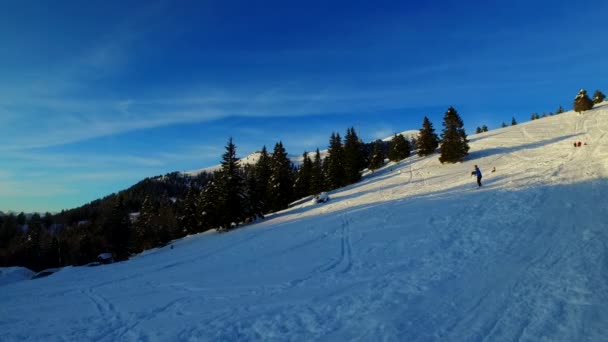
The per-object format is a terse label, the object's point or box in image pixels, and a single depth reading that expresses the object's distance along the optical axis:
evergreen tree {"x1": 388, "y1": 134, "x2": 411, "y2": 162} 64.56
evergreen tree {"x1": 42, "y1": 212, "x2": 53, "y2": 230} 131.00
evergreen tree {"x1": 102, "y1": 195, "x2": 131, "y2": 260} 62.22
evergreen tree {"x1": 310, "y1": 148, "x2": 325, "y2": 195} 55.56
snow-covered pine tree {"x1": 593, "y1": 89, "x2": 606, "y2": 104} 82.38
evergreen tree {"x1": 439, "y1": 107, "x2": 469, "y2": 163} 42.81
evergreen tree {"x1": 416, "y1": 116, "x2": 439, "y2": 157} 56.28
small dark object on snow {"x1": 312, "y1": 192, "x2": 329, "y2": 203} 37.62
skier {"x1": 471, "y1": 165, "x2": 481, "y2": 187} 24.70
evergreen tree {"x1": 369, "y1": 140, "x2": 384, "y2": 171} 63.06
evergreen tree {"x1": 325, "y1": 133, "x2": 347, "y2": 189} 55.06
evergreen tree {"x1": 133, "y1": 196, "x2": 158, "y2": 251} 60.84
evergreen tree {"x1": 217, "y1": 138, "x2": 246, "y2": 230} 35.94
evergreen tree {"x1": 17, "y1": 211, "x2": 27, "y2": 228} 129.48
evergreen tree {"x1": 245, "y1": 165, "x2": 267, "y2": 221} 37.50
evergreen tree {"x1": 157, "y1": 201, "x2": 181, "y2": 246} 61.36
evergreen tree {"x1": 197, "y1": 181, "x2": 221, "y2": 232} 36.72
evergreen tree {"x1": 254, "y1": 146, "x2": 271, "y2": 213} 52.29
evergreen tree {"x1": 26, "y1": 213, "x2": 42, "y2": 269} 73.06
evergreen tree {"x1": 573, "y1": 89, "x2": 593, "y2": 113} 61.75
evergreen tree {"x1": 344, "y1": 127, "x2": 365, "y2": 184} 53.84
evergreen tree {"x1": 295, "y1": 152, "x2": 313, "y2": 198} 61.41
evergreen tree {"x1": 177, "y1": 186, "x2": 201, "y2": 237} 55.30
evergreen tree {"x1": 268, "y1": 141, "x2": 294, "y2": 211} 51.11
